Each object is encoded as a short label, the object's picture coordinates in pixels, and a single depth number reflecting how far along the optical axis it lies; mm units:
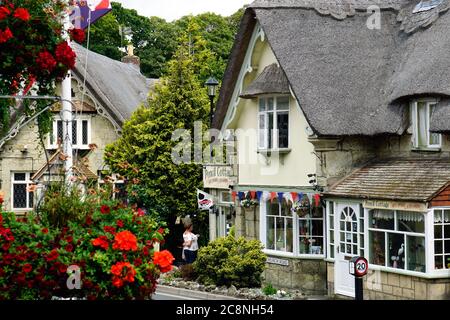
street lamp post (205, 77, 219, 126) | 26953
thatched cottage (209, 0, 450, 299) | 18594
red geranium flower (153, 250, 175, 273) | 8711
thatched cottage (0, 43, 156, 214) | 36594
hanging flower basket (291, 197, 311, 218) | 22000
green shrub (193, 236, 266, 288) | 21469
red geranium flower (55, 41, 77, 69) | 10414
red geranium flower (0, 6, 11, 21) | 9875
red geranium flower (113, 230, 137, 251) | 8398
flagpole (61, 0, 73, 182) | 13665
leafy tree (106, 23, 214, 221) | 30344
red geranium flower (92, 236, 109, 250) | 8352
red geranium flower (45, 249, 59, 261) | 8163
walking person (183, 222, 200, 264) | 25281
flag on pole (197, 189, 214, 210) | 27453
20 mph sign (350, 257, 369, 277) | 15094
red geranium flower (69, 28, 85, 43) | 11016
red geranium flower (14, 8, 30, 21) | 9898
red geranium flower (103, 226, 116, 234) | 8612
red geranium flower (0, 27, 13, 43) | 9609
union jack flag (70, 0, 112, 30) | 19375
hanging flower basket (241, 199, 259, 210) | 24062
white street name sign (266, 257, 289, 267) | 22641
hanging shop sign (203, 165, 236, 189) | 25766
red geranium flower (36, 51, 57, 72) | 10180
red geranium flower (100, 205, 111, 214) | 8969
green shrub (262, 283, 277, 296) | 20831
